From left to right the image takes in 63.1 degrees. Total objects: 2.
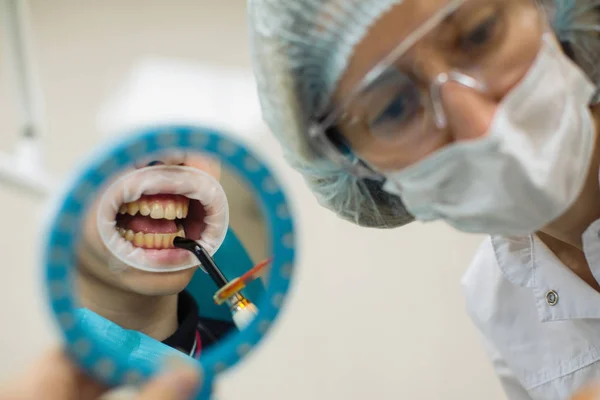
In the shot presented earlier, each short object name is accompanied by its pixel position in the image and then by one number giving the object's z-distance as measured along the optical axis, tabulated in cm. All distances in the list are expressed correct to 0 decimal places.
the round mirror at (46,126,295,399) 50
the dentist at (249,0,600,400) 62
